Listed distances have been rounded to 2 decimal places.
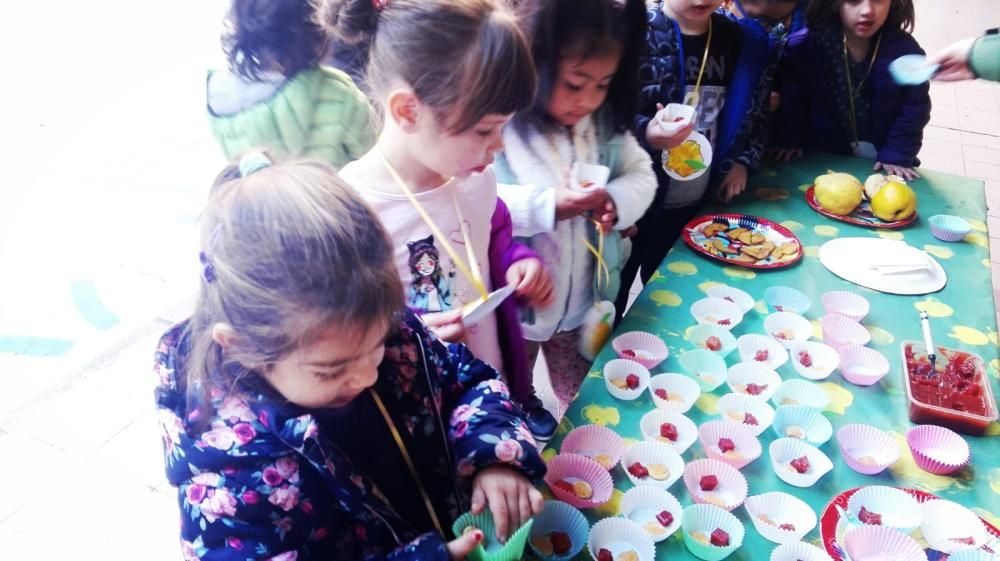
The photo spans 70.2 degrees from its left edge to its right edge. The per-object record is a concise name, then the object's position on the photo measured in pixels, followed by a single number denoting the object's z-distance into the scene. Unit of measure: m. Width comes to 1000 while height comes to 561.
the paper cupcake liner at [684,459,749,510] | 1.13
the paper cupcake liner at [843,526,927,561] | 1.06
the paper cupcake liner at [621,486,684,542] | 1.10
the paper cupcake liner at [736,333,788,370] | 1.42
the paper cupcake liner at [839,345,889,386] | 1.38
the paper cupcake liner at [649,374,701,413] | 1.31
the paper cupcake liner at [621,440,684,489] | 1.17
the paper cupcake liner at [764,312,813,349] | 1.50
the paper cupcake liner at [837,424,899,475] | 1.20
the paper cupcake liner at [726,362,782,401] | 1.36
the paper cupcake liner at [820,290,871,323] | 1.57
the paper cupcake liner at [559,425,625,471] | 1.18
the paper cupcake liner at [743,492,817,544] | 1.08
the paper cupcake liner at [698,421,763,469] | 1.19
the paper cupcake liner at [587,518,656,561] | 1.04
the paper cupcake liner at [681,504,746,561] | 1.06
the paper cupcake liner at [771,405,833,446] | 1.26
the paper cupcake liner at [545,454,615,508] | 1.13
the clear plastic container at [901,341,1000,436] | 1.26
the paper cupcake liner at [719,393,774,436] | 1.28
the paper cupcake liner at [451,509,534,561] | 0.91
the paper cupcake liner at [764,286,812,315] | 1.58
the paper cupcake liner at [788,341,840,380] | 1.39
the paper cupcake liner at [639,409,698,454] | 1.22
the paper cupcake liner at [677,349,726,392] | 1.36
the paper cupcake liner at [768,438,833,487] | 1.16
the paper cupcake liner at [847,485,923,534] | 1.11
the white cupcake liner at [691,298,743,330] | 1.52
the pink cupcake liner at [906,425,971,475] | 1.19
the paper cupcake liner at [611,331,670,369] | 1.41
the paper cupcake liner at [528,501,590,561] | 1.06
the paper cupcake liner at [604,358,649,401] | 1.30
